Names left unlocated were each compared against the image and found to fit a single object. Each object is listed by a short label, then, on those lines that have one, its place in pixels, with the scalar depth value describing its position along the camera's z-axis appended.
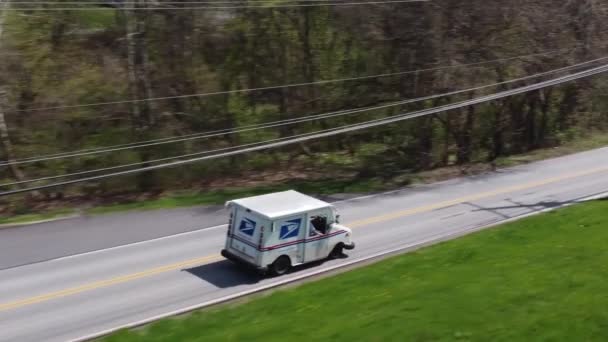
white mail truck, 17.77
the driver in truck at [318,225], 18.61
